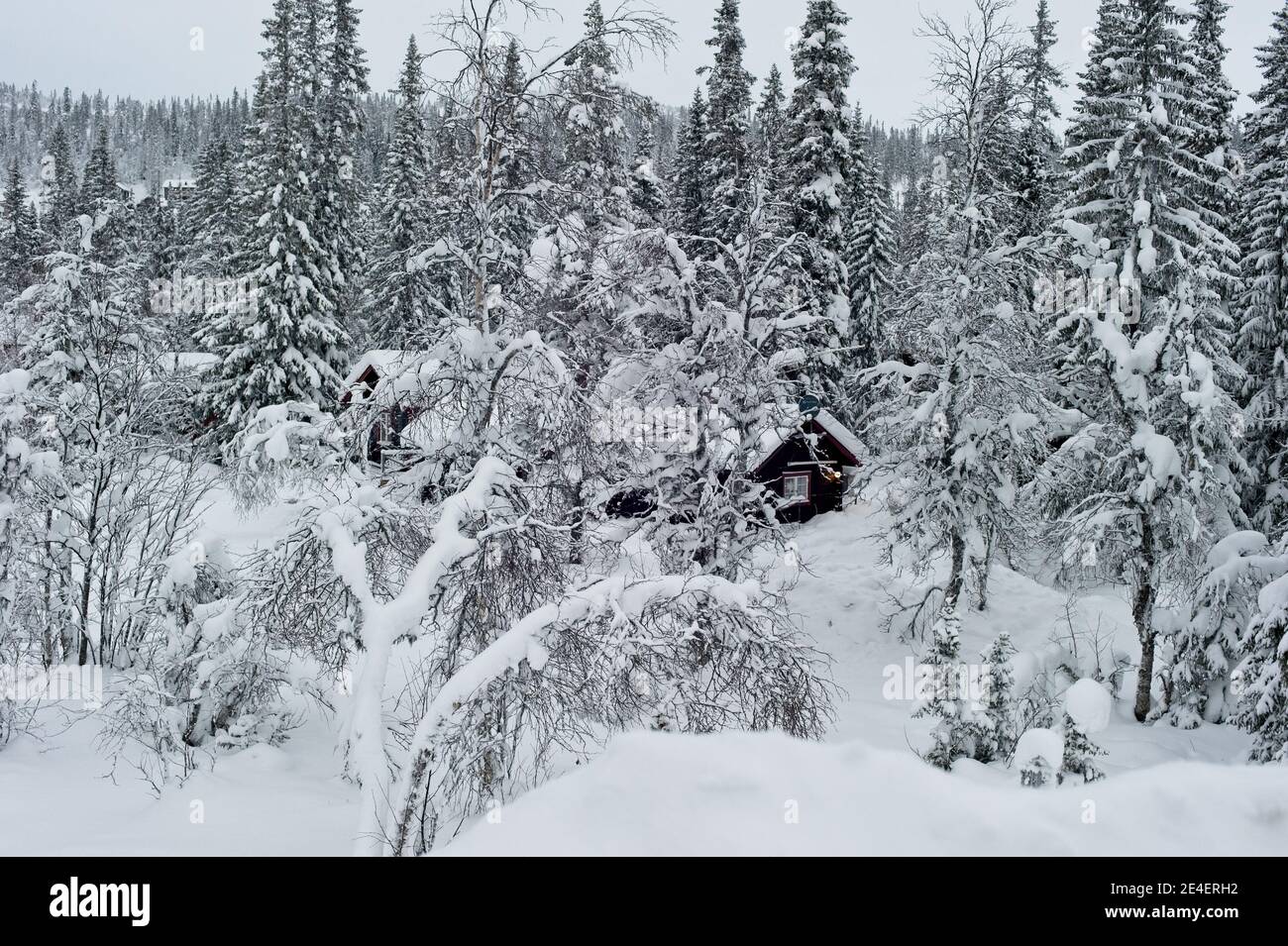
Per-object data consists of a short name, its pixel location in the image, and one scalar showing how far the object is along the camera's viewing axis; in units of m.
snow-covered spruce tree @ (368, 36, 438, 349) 31.28
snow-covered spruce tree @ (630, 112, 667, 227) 30.58
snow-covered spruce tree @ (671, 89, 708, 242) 31.64
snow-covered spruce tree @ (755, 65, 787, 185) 24.77
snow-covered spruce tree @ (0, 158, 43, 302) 55.19
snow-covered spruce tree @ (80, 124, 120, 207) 50.03
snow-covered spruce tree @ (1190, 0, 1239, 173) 21.80
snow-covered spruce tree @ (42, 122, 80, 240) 55.14
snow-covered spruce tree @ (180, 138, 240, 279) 38.06
